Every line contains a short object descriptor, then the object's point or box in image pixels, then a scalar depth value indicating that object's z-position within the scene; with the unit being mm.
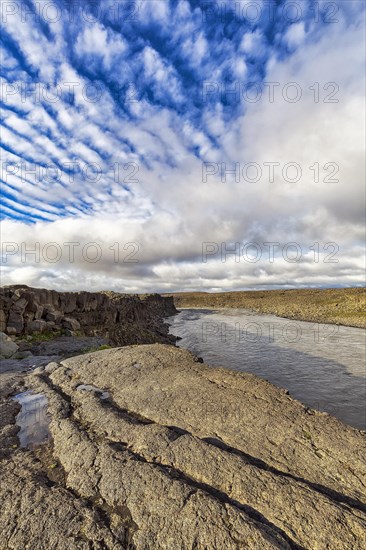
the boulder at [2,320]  15478
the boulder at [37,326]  16691
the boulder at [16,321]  16016
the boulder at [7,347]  12273
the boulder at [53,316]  18656
